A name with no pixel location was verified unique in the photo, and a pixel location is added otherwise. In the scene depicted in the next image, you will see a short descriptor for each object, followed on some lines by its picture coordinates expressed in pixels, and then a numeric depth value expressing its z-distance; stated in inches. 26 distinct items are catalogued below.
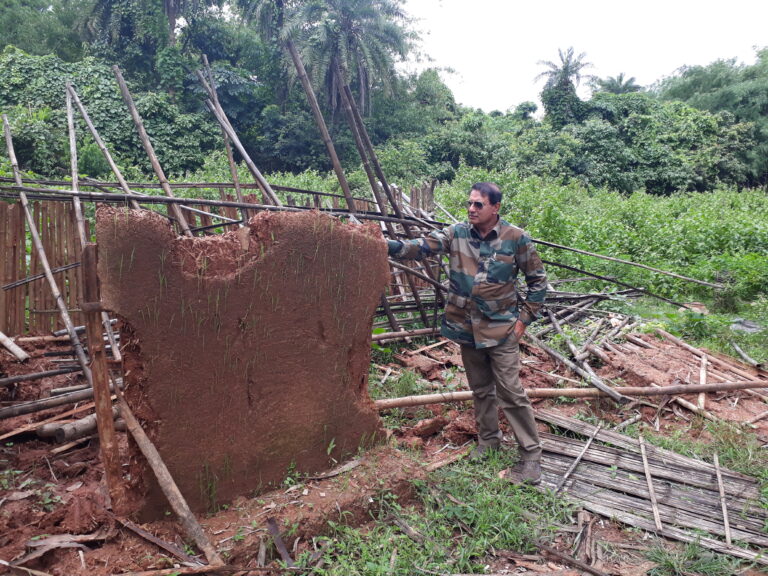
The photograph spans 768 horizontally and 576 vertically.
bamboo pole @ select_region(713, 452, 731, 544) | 118.9
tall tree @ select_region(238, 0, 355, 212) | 867.4
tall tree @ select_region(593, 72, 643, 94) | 1405.0
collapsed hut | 102.9
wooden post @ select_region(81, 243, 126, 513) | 98.3
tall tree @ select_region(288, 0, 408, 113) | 893.8
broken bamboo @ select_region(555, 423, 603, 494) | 136.8
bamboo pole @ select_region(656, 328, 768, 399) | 208.6
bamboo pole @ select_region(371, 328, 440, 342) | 222.4
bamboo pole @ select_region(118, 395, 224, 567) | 98.3
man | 137.6
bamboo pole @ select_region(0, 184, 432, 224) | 125.4
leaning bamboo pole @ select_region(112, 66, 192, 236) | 160.5
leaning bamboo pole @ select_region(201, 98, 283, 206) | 176.9
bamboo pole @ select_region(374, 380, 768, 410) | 159.8
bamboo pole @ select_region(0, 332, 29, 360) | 103.0
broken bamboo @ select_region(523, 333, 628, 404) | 178.2
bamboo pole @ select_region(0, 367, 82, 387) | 131.9
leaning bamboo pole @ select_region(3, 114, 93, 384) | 137.3
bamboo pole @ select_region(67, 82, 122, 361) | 152.9
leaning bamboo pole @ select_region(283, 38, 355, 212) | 160.7
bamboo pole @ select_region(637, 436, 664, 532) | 122.8
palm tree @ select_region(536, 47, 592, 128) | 945.5
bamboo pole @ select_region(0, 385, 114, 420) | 119.0
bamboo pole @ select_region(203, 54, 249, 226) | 214.4
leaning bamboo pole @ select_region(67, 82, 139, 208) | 175.9
